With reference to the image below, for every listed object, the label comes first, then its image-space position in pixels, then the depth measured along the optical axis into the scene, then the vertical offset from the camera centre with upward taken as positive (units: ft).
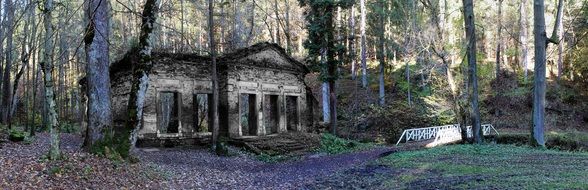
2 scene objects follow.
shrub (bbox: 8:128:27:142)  46.19 -3.79
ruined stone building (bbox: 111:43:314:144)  59.26 +1.55
